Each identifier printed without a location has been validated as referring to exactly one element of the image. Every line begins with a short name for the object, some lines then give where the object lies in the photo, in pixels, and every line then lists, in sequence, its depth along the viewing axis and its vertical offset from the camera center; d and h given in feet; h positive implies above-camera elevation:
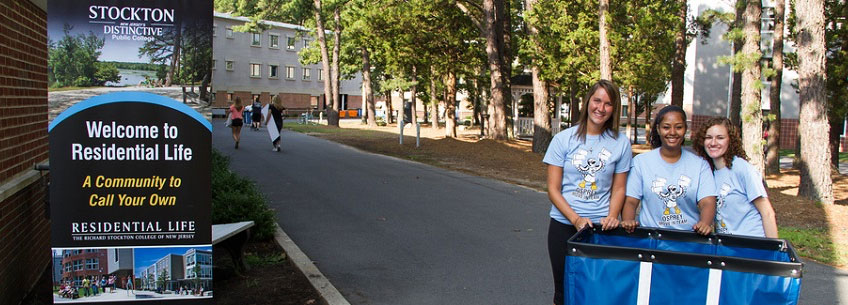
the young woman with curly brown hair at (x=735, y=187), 14.03 -1.40
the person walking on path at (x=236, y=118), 68.28 -0.98
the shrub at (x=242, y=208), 25.84 -3.63
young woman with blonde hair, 14.25 -0.99
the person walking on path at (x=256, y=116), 105.60 -1.18
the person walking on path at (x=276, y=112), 64.54 -0.34
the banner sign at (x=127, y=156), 14.57 -1.02
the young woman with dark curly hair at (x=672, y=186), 14.15 -1.40
